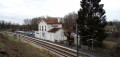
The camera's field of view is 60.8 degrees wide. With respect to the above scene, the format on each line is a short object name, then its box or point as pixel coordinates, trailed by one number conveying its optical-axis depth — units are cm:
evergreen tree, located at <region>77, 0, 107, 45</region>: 1510
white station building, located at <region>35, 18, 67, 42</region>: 2111
